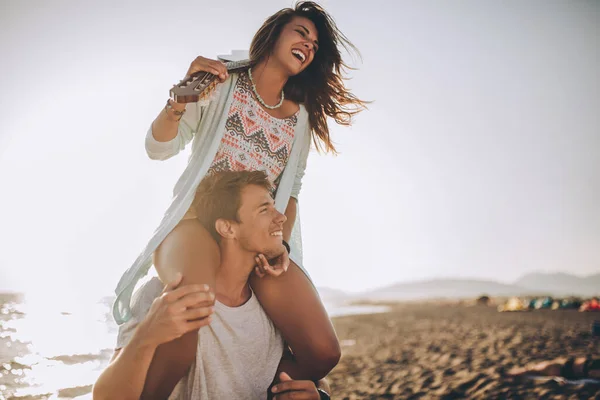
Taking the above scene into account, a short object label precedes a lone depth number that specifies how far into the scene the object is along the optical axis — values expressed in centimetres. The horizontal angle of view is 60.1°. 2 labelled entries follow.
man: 239
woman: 287
